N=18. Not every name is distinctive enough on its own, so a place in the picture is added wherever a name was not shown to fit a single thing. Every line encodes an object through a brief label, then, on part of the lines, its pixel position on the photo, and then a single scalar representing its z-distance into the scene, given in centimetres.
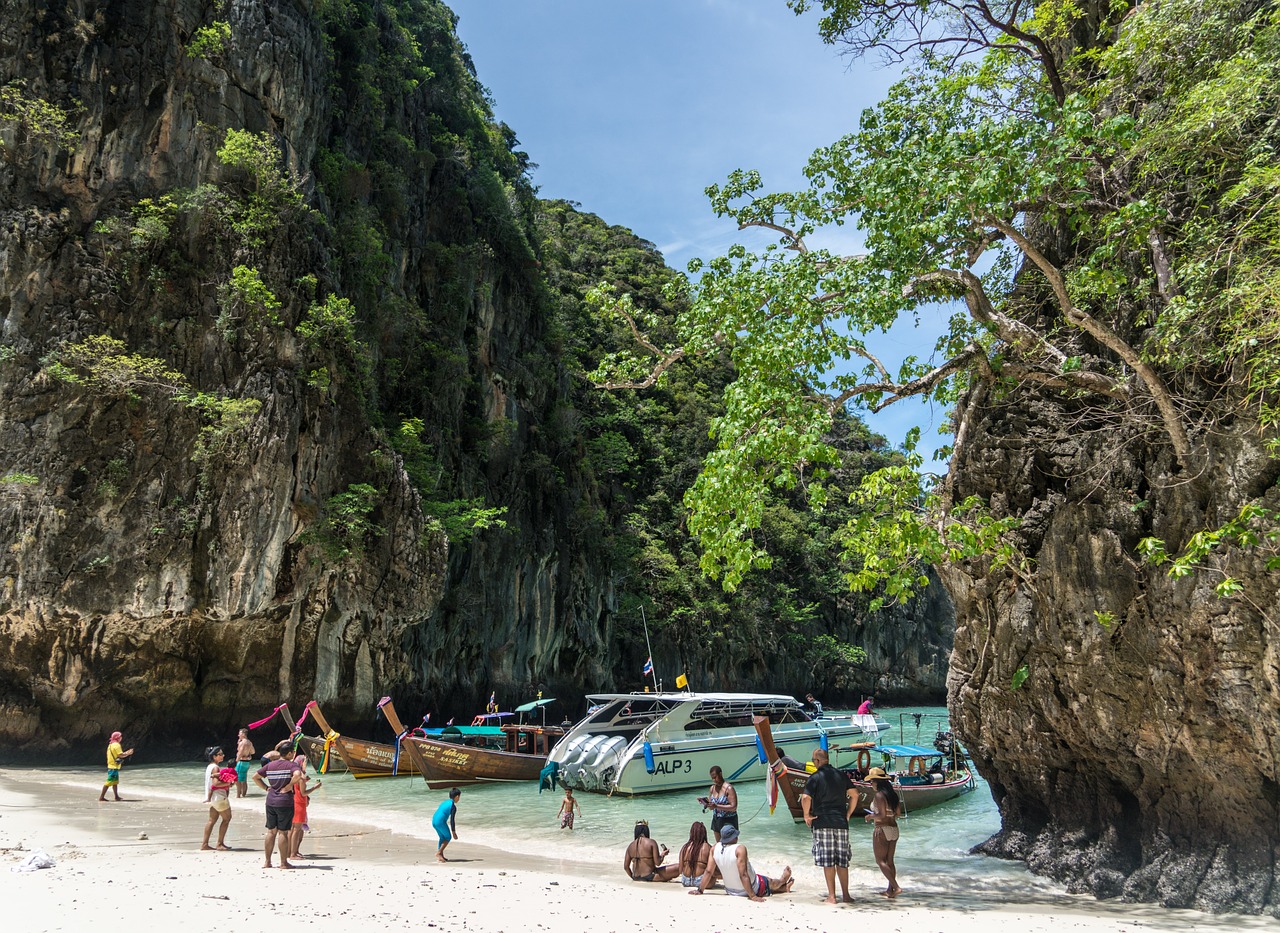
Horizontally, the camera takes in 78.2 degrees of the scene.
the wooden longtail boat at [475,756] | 1595
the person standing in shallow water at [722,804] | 793
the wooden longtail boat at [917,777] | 1120
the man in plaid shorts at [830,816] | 693
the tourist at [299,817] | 812
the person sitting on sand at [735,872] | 716
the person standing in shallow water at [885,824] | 737
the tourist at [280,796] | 740
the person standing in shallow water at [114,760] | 1219
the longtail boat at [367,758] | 1716
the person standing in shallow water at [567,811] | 1219
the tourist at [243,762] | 1343
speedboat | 1634
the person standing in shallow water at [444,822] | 919
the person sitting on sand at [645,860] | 816
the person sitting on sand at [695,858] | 777
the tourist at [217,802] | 851
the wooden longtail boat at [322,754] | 1753
